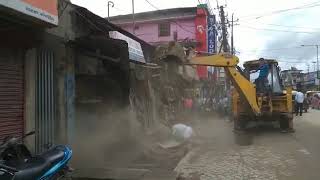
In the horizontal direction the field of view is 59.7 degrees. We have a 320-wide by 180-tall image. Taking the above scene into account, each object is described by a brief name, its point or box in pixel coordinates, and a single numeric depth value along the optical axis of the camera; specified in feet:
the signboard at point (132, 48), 25.10
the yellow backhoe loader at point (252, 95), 34.35
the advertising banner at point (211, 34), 78.58
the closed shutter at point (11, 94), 17.85
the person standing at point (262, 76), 37.68
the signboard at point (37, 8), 14.77
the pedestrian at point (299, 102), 61.39
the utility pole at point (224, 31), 71.80
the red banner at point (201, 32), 80.07
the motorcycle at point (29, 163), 11.25
